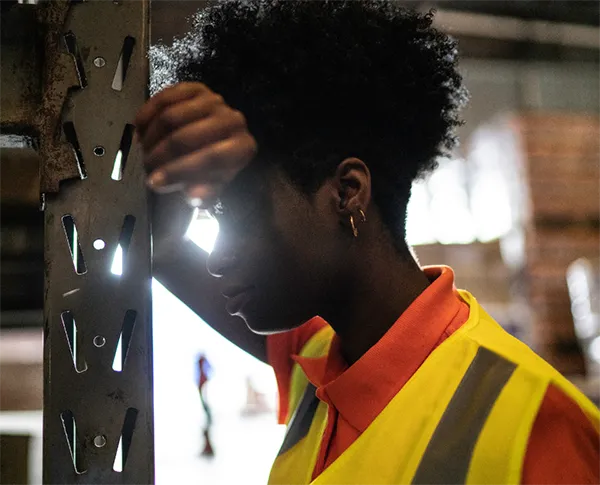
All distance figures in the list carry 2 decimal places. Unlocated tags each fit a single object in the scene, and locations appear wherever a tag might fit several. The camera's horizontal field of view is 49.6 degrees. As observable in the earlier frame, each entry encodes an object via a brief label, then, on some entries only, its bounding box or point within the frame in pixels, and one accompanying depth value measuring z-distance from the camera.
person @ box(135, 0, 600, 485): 0.87
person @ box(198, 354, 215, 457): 5.36
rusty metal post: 0.69
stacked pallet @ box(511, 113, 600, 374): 4.00
